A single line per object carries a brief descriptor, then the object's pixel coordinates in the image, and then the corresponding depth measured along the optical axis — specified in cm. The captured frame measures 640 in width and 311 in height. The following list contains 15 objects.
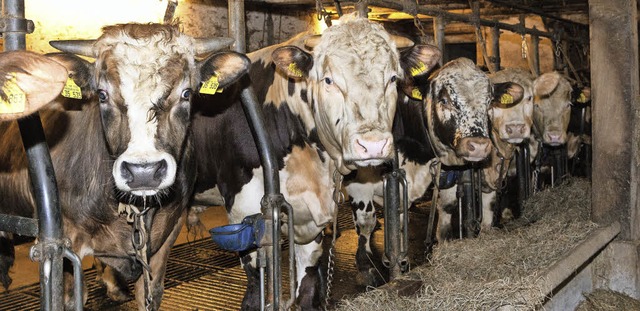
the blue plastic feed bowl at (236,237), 353
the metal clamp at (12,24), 236
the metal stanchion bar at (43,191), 233
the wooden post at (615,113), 558
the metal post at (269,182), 322
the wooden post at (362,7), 474
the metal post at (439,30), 647
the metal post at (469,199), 583
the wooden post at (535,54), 994
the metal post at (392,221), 441
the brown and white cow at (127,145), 310
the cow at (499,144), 632
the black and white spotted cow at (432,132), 554
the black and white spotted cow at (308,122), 404
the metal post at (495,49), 807
